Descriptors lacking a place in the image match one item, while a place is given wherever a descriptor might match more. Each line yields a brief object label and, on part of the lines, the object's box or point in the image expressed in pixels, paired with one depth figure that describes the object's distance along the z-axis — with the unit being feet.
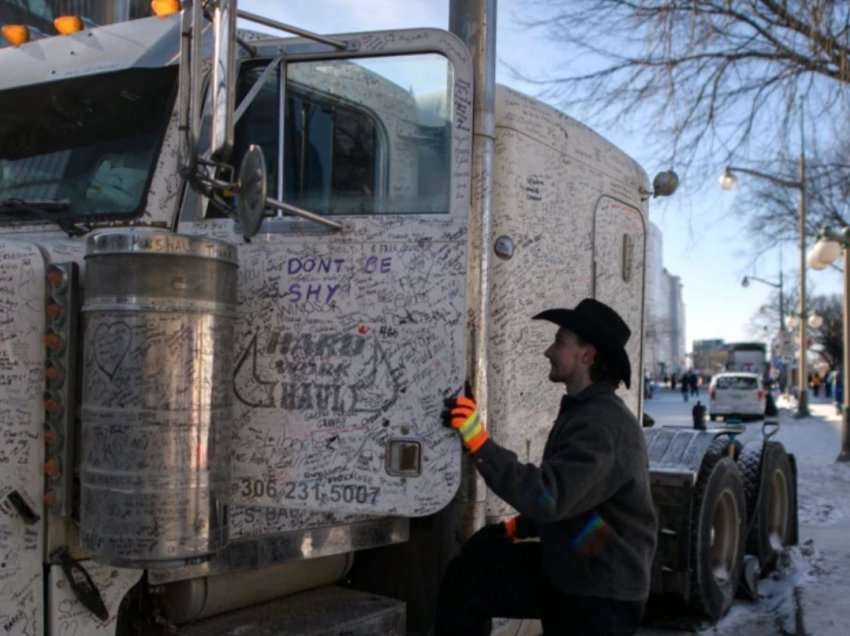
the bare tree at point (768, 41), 29.79
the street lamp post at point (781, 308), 180.85
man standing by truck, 9.41
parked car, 92.58
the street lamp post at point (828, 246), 42.73
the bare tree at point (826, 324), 214.28
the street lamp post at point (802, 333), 65.87
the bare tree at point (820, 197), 57.52
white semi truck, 8.29
